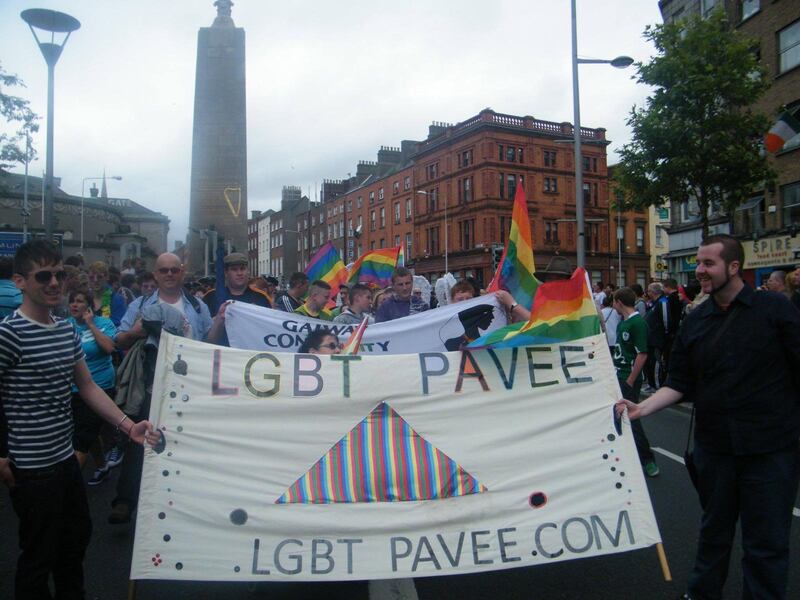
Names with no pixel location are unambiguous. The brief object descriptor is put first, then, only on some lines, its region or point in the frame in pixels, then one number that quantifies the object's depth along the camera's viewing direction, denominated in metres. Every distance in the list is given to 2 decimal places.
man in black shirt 3.22
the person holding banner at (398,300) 7.38
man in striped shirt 3.02
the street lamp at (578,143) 17.18
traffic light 19.34
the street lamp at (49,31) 10.77
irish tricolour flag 16.00
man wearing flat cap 6.25
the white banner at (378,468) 3.36
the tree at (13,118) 19.58
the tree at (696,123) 17.05
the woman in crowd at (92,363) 5.02
